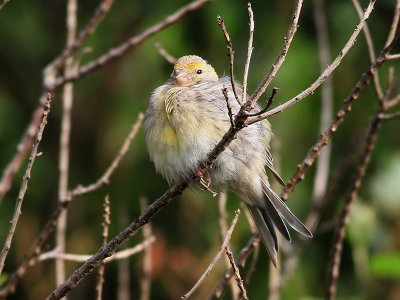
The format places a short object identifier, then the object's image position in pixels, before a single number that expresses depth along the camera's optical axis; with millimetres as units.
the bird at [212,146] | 6500
